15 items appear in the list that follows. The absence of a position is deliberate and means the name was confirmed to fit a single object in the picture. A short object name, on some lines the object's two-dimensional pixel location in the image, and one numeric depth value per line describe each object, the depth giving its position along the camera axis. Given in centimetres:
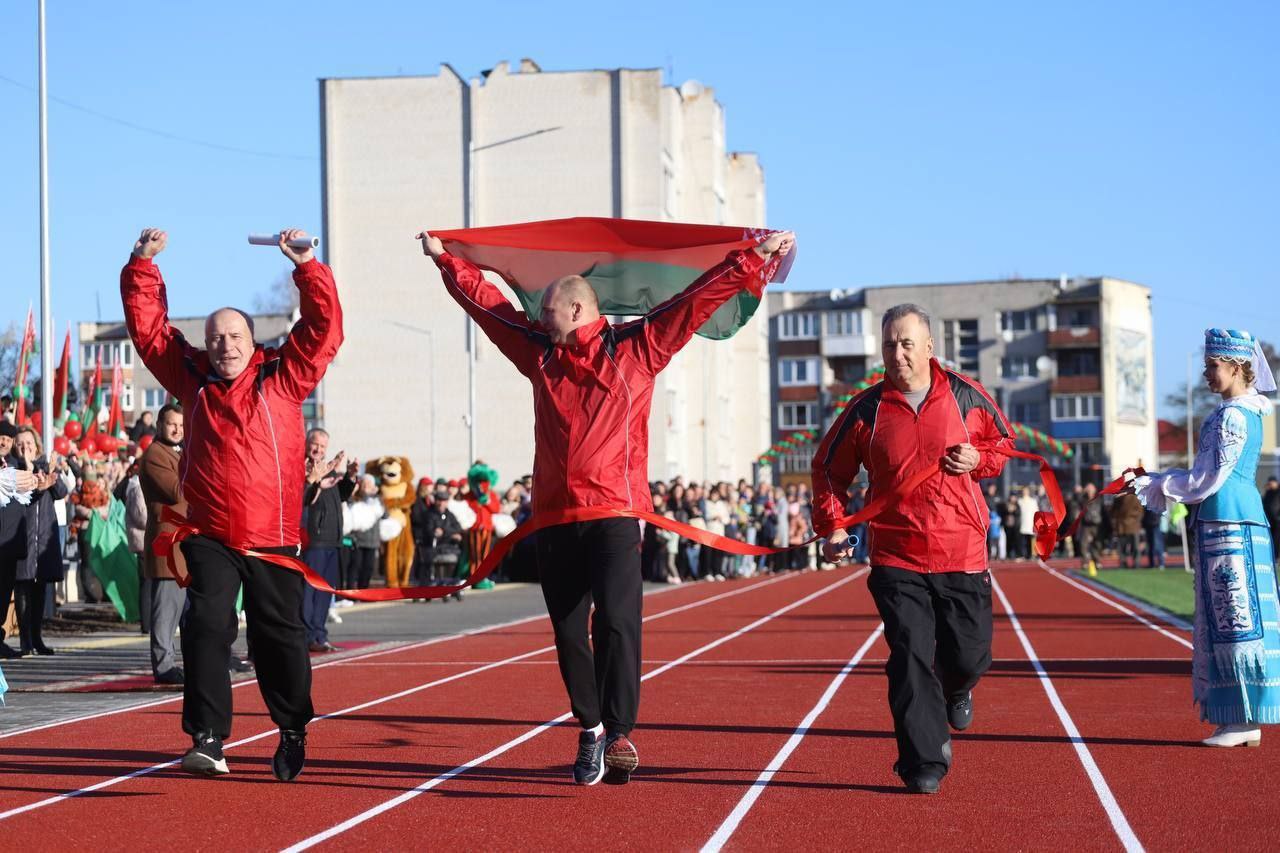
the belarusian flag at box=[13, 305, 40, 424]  2662
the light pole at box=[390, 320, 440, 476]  5419
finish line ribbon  805
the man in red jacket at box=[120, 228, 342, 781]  813
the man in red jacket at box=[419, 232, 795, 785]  803
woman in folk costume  929
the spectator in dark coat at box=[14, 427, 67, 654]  1576
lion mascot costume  2695
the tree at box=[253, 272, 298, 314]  10542
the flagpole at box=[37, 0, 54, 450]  2258
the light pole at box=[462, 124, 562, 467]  4728
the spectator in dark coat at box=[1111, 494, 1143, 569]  3891
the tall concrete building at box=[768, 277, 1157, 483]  10875
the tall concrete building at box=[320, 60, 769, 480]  5956
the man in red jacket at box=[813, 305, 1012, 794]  799
